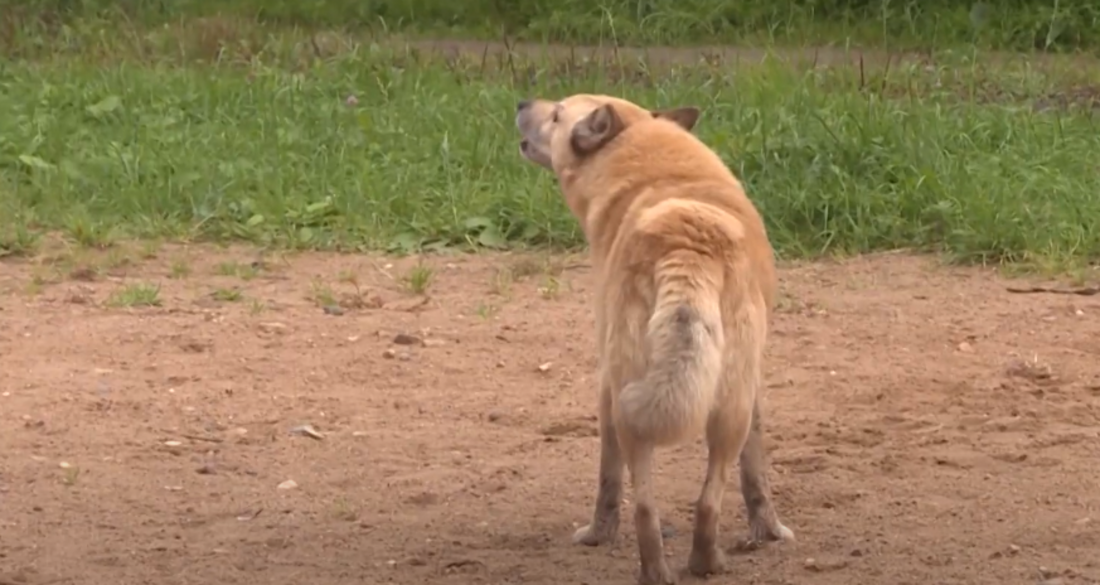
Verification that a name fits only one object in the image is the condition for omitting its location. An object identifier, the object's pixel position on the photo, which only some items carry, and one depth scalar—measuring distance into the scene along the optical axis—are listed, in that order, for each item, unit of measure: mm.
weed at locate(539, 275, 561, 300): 14008
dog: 7777
